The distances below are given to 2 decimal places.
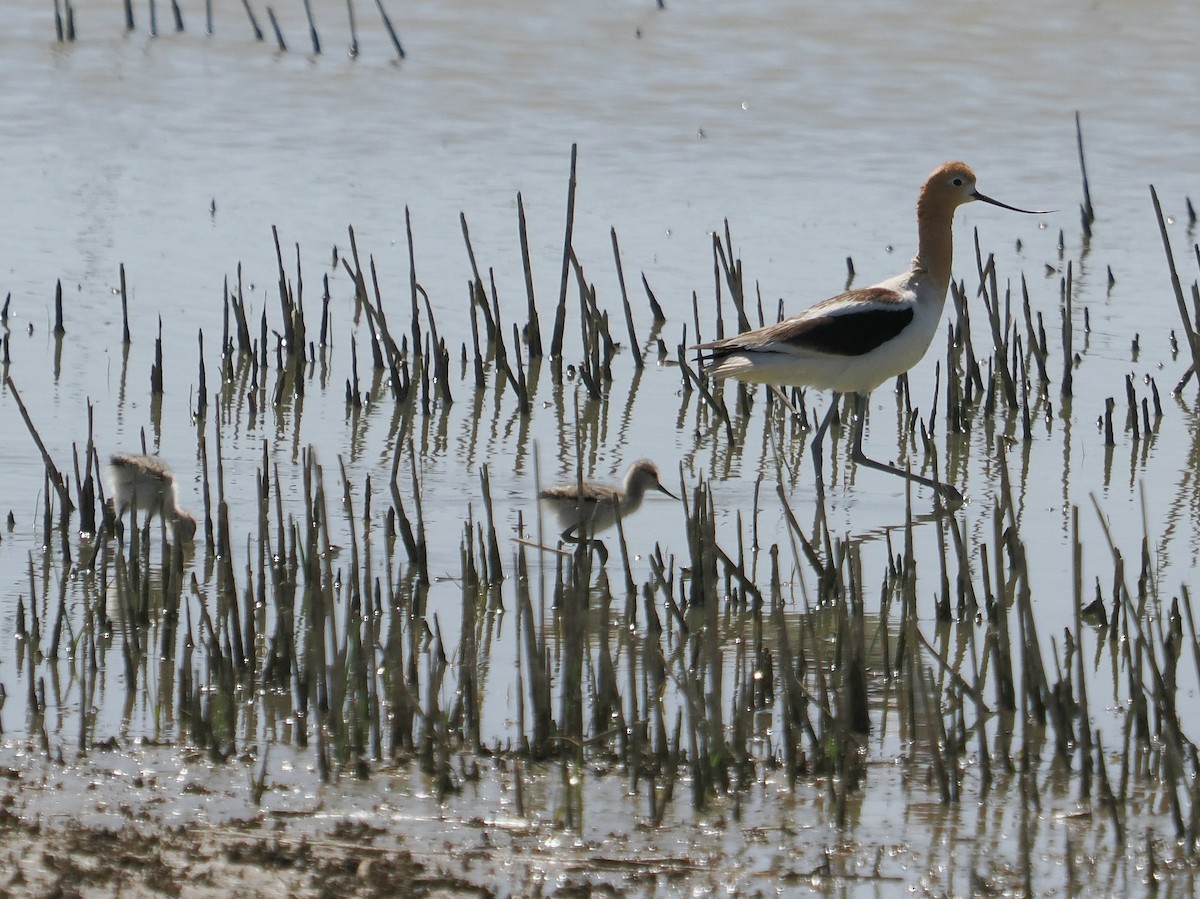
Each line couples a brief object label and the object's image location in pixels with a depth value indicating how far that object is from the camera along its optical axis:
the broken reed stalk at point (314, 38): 35.94
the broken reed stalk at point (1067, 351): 17.94
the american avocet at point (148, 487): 13.27
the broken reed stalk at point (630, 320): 18.77
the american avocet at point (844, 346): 16.09
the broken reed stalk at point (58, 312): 18.92
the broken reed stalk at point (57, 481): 12.21
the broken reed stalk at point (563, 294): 18.11
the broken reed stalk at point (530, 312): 18.36
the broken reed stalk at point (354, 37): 35.91
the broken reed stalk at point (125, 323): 18.53
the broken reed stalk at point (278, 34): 35.69
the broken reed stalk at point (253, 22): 35.81
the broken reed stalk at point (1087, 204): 25.12
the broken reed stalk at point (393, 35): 35.22
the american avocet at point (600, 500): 13.57
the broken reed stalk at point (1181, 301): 12.97
